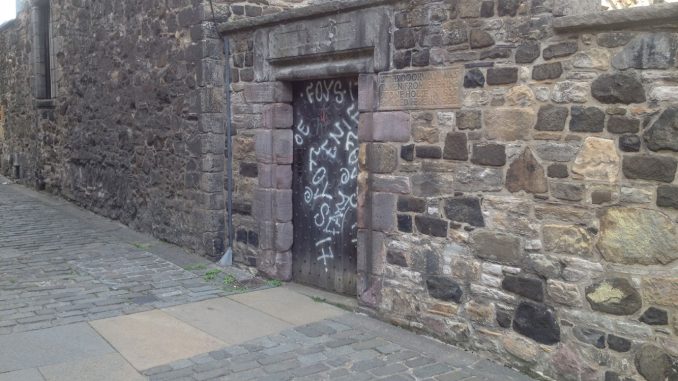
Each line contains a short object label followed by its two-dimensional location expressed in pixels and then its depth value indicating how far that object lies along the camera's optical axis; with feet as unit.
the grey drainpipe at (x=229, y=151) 24.47
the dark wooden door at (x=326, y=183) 20.20
